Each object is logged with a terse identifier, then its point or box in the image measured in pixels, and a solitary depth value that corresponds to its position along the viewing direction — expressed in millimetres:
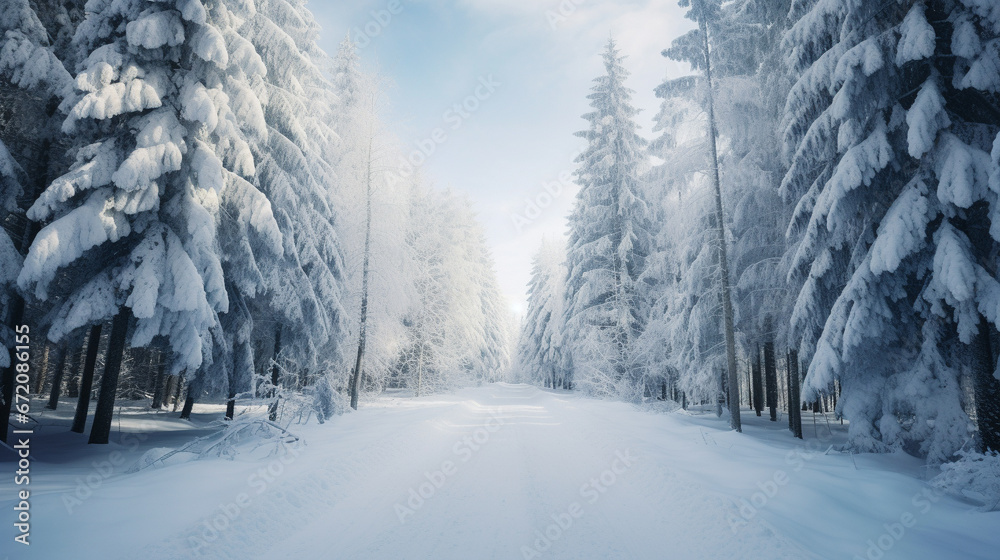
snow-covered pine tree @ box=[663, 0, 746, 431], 12812
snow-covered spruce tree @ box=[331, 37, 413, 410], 17672
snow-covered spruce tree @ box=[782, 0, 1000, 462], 6785
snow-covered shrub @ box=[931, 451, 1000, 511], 5689
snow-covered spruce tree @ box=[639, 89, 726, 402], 14711
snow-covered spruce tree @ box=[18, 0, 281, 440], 8094
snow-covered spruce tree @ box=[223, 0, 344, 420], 12664
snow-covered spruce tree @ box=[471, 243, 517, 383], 39888
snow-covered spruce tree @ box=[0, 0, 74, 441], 8195
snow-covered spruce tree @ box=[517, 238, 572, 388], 34062
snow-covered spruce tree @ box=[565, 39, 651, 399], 21453
